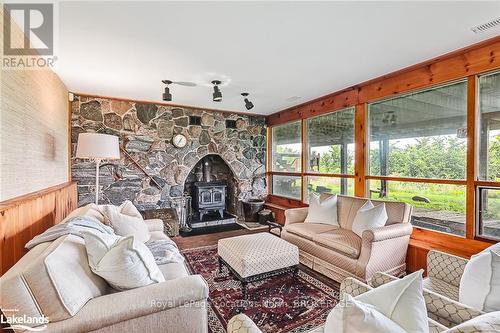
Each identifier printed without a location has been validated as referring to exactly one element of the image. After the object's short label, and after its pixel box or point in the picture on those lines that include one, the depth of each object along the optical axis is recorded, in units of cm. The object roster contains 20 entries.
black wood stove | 510
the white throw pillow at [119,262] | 132
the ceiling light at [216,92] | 326
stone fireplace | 404
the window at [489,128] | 233
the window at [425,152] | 263
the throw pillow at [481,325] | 74
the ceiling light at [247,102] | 391
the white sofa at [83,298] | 105
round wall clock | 463
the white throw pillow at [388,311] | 78
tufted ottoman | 225
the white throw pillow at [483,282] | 119
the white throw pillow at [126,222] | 225
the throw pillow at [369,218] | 270
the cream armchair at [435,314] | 81
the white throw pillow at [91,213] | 218
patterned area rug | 195
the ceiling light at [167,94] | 326
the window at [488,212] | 232
